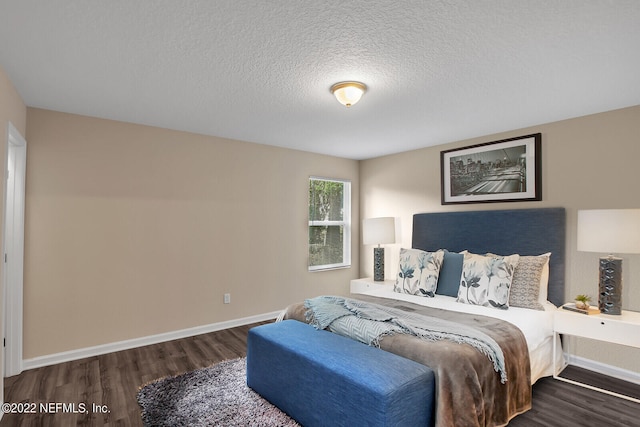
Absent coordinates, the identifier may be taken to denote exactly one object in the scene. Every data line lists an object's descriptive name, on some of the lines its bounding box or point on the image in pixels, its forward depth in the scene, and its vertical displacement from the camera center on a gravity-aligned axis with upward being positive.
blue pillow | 3.50 -0.62
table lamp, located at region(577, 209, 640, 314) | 2.60 -0.19
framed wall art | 3.57 +0.51
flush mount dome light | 2.53 +0.94
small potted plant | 2.89 -0.74
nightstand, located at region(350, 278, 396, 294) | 4.29 -0.90
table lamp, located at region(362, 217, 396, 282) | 4.57 -0.26
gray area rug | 2.21 -1.34
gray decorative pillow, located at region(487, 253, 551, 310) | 3.04 -0.61
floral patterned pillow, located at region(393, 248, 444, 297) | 3.52 -0.61
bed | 1.92 -0.81
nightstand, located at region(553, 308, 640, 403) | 2.55 -0.88
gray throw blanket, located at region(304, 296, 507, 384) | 2.16 -0.77
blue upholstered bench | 1.72 -0.94
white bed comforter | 2.63 -0.86
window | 5.12 -0.12
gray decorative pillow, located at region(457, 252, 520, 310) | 3.02 -0.59
